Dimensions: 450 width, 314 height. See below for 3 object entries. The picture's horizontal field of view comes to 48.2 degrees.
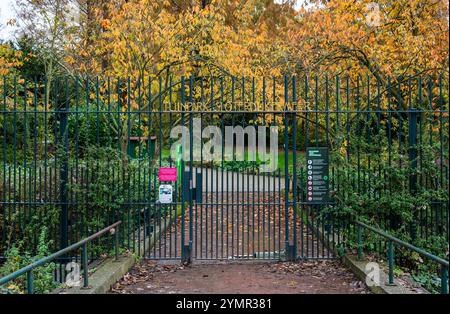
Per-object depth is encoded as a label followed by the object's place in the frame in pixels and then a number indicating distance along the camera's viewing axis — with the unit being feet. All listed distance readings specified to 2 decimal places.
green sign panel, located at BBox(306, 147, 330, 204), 29.07
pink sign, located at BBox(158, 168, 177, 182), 28.84
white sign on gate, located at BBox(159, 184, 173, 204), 29.01
